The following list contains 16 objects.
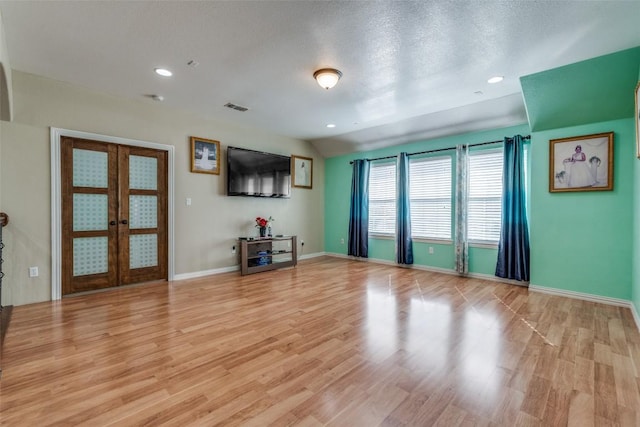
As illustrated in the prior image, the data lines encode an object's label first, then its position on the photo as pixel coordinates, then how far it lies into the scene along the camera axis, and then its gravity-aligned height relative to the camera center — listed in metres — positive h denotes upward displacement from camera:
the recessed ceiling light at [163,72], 3.23 +1.57
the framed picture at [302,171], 6.48 +0.92
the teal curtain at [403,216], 5.58 -0.08
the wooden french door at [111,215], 3.78 -0.06
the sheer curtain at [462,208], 4.92 +0.07
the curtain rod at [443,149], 4.57 +1.12
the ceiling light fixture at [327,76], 3.17 +1.49
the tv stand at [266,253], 5.11 -0.80
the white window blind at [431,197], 5.22 +0.28
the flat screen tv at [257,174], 5.24 +0.73
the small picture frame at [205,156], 4.86 +0.95
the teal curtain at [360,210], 6.29 +0.04
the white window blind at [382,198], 6.02 +0.29
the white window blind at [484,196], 4.66 +0.26
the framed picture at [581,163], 3.56 +0.63
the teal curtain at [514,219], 4.27 -0.10
